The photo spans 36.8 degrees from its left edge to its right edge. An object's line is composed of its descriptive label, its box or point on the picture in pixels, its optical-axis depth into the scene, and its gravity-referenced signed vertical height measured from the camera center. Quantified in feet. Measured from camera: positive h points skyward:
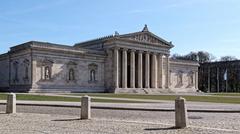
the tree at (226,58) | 561.35 +30.20
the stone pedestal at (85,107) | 61.26 -5.06
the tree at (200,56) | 524.48 +31.63
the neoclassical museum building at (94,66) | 231.71 +8.86
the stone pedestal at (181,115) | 49.70 -5.19
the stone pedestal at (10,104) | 71.36 -5.10
